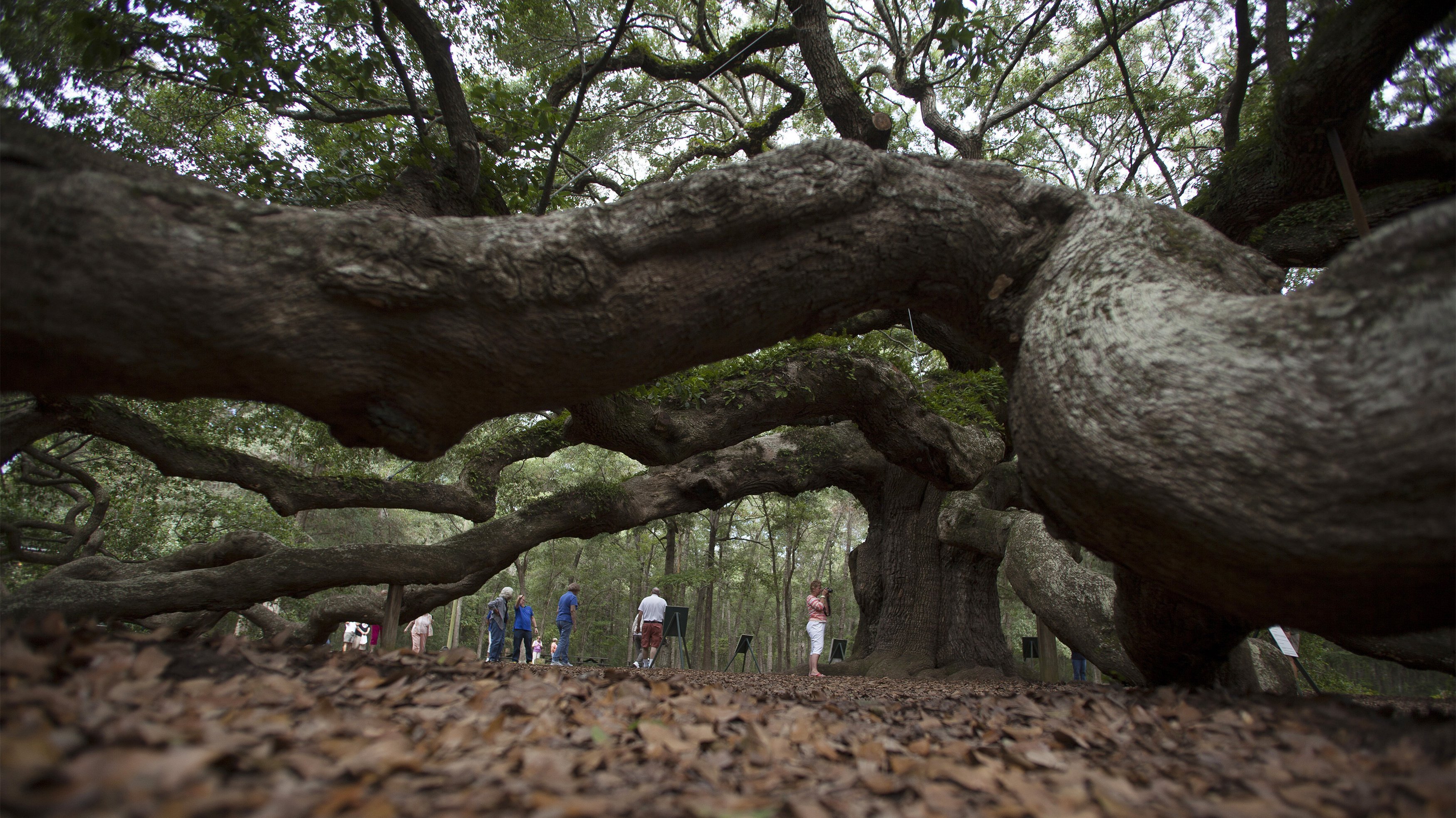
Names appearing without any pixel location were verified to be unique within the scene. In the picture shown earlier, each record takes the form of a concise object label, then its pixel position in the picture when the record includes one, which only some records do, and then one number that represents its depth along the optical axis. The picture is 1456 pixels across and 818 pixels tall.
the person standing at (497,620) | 10.66
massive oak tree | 1.86
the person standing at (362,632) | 10.98
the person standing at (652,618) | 10.11
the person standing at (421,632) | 10.91
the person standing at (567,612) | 10.24
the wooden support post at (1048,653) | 5.87
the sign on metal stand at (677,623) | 9.62
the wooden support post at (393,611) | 5.57
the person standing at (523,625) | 10.76
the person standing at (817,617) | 8.83
